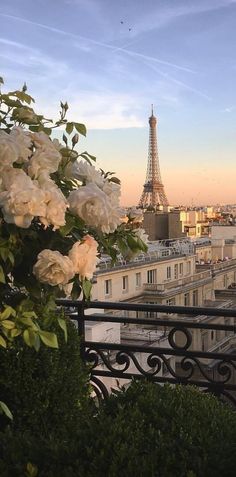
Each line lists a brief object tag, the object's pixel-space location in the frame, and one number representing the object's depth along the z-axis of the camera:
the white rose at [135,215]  2.41
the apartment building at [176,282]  40.12
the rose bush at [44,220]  1.86
